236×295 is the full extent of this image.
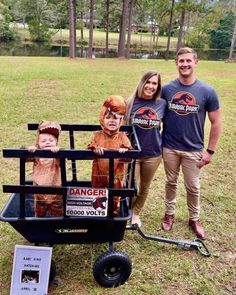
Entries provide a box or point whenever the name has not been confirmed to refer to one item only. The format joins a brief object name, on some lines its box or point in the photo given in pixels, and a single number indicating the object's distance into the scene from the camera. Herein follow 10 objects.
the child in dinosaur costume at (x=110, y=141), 2.00
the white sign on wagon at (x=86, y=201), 1.82
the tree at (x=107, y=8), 22.44
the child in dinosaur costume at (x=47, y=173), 1.93
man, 2.27
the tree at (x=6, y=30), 30.39
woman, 2.26
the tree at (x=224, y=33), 35.77
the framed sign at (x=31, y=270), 1.87
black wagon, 1.75
